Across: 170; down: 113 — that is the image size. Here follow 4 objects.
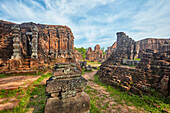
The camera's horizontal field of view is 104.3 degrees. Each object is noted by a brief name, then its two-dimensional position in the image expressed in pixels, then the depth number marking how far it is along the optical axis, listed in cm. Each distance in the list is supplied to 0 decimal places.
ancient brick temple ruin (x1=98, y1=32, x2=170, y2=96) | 414
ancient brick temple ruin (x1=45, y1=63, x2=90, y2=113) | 145
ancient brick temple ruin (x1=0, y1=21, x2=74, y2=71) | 708
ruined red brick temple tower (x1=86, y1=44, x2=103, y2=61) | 3900
